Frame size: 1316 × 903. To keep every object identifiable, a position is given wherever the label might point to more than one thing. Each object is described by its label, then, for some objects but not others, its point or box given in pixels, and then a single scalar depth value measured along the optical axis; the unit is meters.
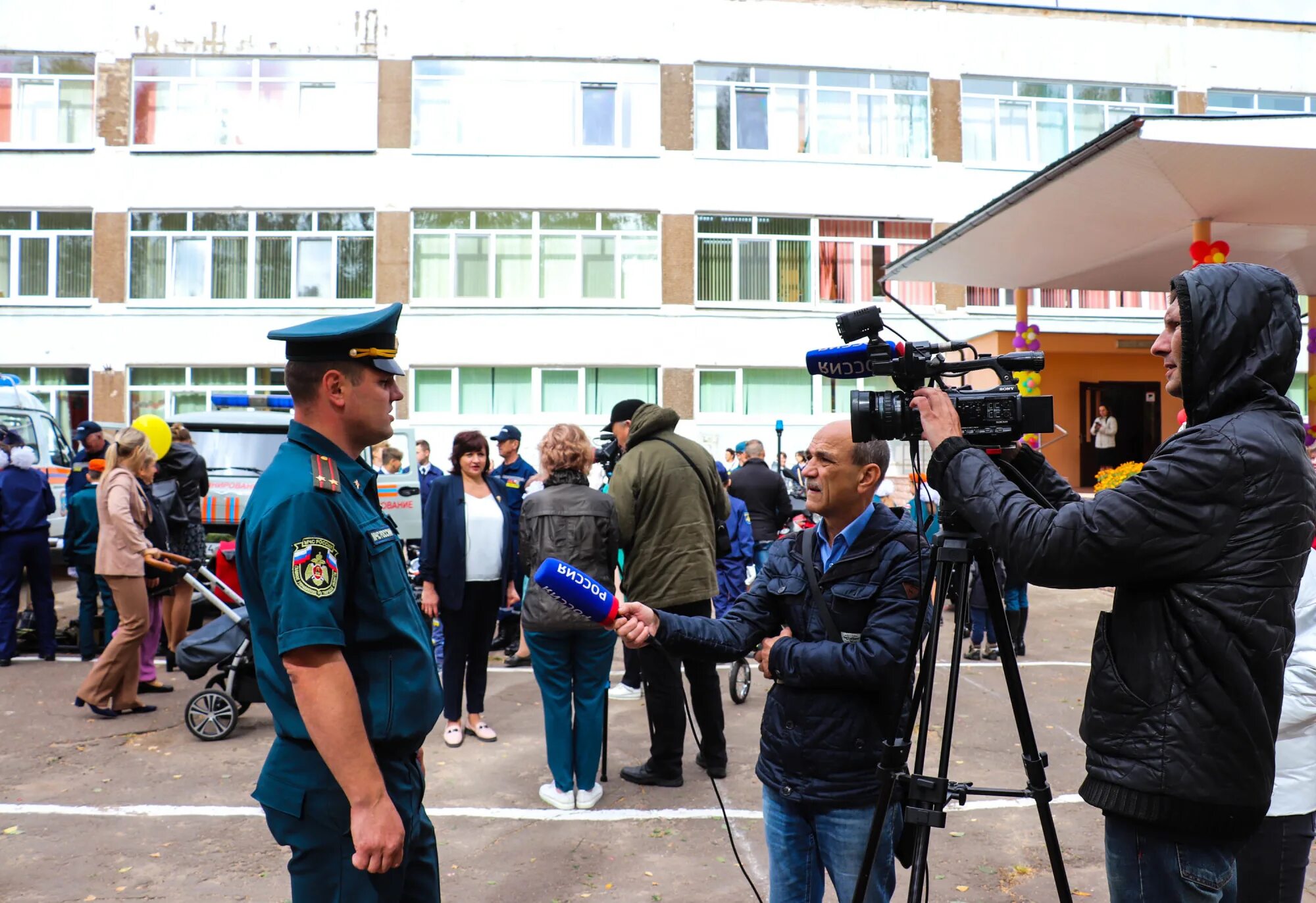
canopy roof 7.25
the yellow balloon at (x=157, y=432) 8.78
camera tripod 2.52
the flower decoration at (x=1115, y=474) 8.65
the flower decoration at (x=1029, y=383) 12.22
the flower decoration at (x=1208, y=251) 9.25
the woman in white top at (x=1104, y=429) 22.30
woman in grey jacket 5.30
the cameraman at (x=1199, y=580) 1.99
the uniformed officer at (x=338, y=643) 2.22
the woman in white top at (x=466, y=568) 6.33
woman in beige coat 7.07
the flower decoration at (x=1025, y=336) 13.44
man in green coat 5.68
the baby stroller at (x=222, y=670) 6.52
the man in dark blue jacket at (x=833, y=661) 2.83
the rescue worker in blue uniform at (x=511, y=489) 9.49
